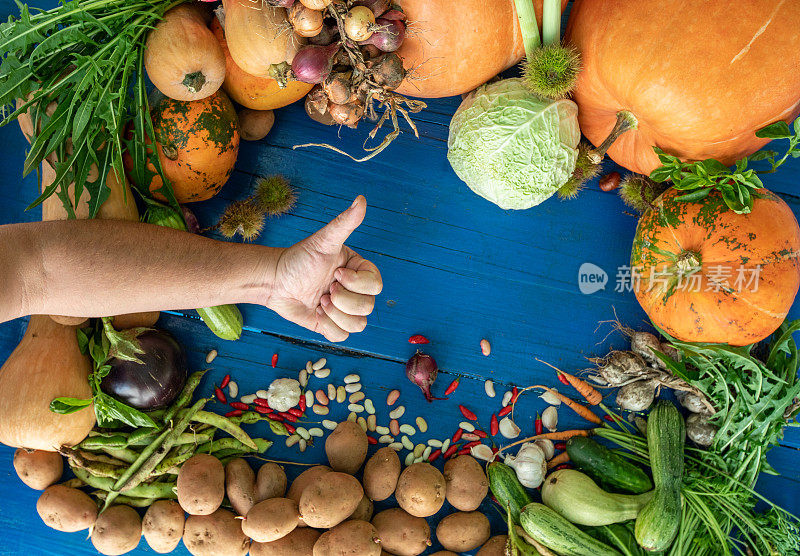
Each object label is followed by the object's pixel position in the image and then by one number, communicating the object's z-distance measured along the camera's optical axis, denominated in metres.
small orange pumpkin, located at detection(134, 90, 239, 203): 1.51
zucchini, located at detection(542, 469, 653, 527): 1.59
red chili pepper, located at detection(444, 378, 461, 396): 1.77
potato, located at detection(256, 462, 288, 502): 1.63
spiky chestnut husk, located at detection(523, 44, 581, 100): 1.41
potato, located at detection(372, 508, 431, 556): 1.61
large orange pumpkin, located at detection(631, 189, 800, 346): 1.42
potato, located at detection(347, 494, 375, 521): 1.64
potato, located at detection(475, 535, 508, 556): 1.61
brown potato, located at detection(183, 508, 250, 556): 1.60
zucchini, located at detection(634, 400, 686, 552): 1.55
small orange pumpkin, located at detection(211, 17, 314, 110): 1.55
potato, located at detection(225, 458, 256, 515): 1.62
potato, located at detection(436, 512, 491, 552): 1.64
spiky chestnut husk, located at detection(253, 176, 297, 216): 1.70
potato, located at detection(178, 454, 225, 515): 1.55
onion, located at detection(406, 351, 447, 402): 1.71
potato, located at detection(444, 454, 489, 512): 1.66
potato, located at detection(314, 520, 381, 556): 1.52
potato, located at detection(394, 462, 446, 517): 1.60
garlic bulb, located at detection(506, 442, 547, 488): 1.68
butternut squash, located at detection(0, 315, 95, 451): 1.47
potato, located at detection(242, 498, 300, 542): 1.53
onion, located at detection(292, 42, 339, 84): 1.30
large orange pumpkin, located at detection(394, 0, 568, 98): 1.42
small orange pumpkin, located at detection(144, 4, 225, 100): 1.40
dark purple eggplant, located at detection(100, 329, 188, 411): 1.55
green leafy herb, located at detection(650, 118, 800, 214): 1.40
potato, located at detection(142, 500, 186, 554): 1.61
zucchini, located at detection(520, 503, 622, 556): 1.58
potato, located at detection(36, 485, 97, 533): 1.60
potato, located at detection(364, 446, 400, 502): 1.65
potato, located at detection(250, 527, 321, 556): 1.58
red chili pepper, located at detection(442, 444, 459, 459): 1.74
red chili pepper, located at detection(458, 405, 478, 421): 1.76
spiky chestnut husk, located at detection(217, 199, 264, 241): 1.64
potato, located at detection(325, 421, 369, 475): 1.66
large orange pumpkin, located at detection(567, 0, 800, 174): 1.30
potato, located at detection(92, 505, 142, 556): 1.60
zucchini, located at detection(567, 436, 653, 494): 1.65
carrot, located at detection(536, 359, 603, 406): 1.72
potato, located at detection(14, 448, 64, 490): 1.63
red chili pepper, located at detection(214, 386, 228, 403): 1.74
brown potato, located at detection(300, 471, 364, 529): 1.53
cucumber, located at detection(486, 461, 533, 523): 1.66
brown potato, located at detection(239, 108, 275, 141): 1.69
